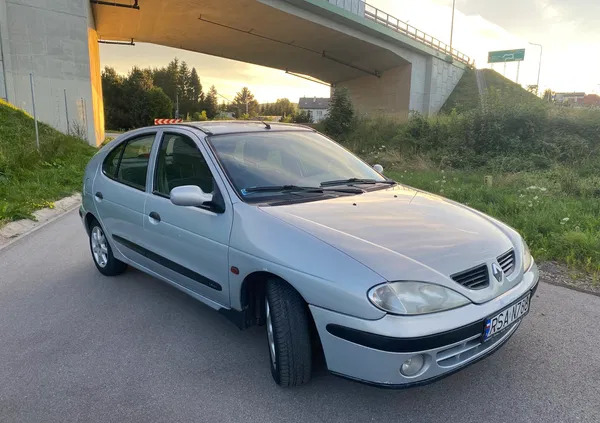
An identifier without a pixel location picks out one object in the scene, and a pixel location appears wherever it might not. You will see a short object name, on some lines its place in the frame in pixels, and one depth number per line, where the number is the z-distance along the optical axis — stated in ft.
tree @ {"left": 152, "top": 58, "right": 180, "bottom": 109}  272.51
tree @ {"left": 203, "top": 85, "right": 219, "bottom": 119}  273.29
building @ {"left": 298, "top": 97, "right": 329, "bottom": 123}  389.19
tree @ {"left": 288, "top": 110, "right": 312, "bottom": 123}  159.26
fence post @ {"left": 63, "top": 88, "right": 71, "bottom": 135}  67.21
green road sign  178.09
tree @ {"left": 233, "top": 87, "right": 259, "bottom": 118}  366.00
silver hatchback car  7.37
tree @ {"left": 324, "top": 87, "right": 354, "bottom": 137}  87.35
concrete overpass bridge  65.00
